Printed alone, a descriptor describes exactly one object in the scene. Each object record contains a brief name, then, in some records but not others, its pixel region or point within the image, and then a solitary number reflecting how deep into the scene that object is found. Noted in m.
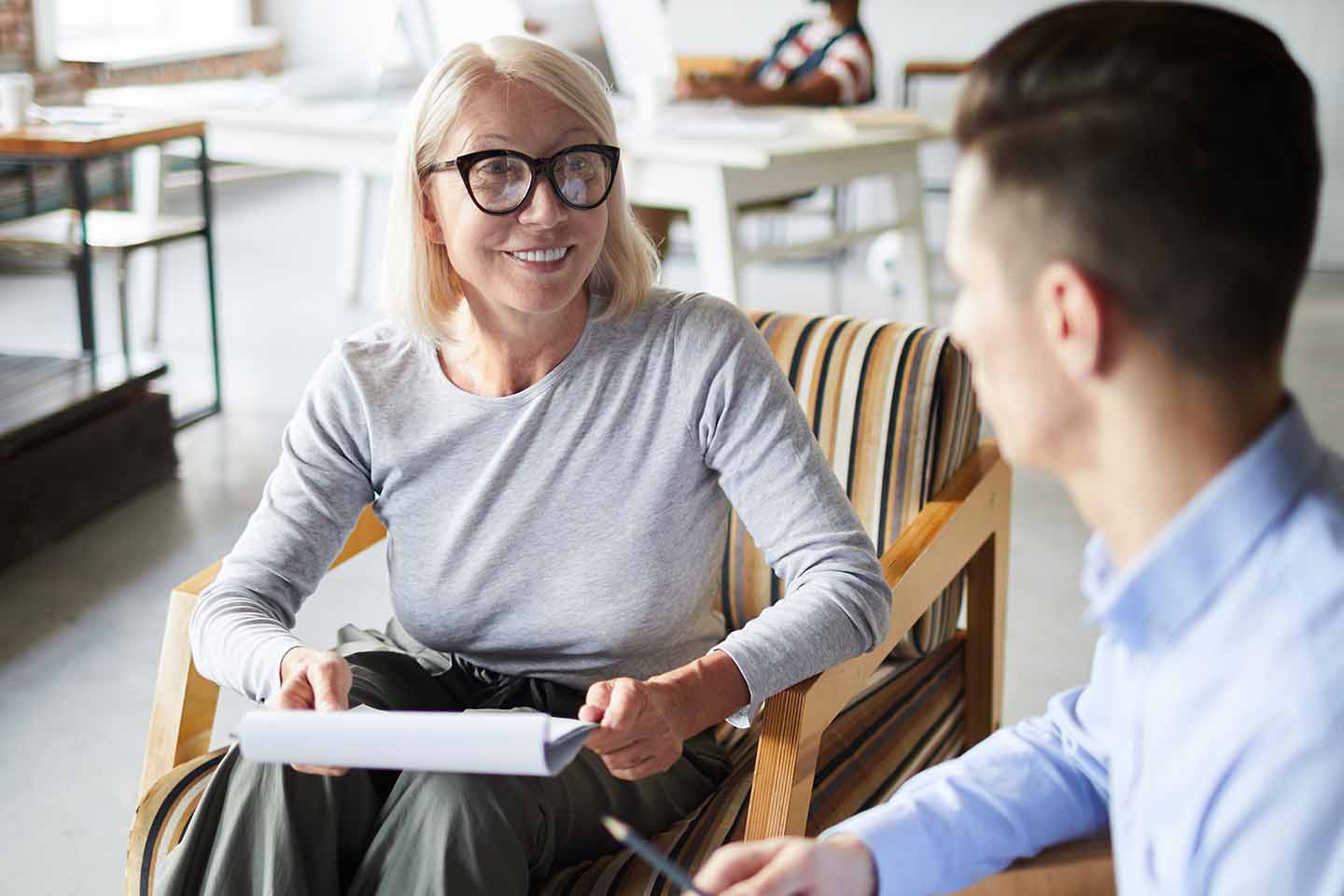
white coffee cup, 3.54
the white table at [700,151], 3.76
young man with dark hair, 0.67
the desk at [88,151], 3.41
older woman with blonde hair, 1.44
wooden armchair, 1.37
